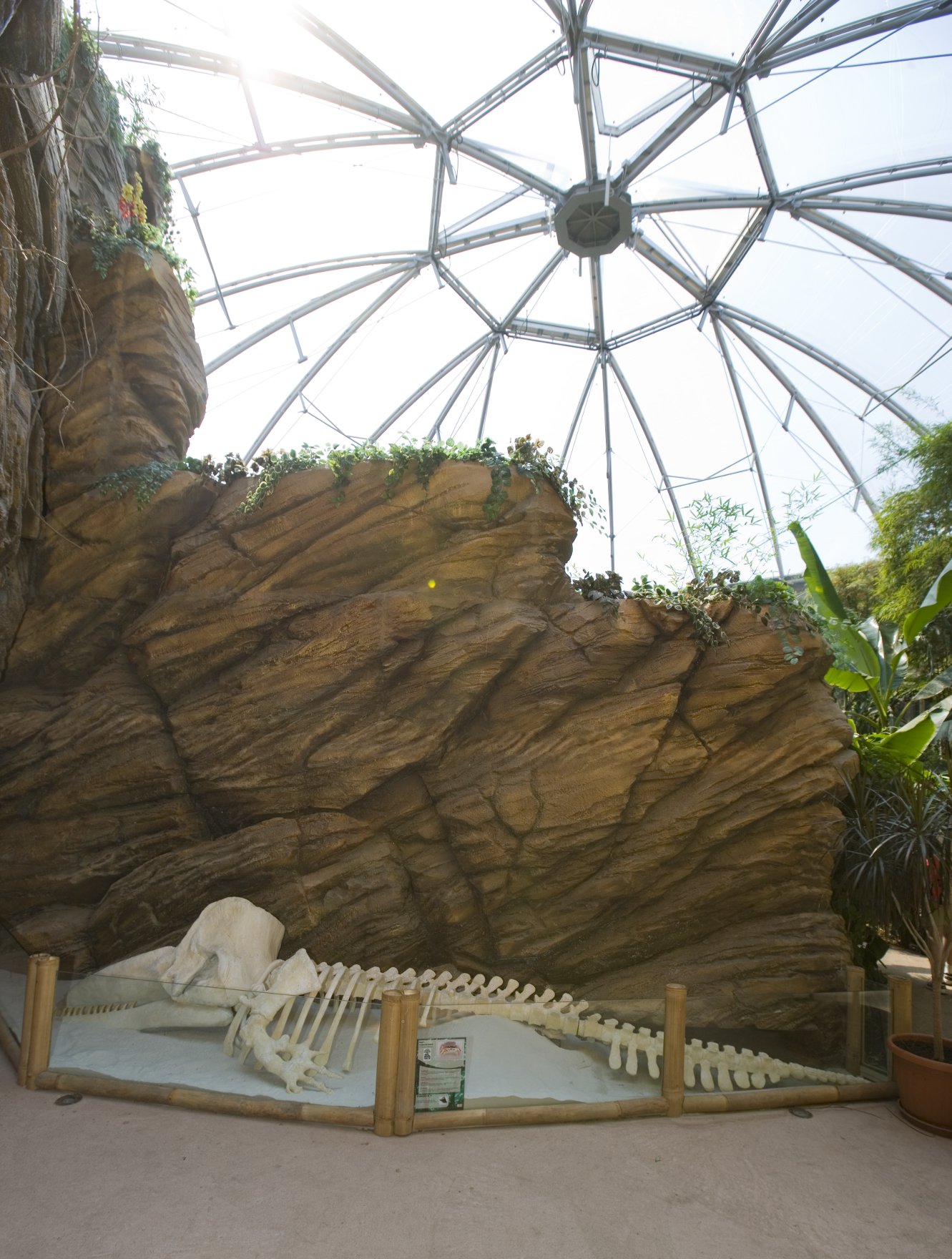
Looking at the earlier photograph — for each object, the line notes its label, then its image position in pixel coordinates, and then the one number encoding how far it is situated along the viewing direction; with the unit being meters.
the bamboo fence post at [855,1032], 7.15
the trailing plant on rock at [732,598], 9.61
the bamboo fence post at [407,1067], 5.70
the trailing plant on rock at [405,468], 10.37
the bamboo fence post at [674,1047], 6.32
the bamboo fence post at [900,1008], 7.24
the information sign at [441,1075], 5.81
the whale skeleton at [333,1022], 6.30
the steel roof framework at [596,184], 10.61
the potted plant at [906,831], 6.72
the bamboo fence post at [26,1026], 6.25
